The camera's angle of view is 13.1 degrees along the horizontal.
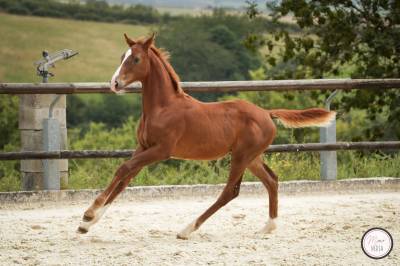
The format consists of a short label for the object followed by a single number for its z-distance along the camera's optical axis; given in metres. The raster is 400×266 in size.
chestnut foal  14.50
